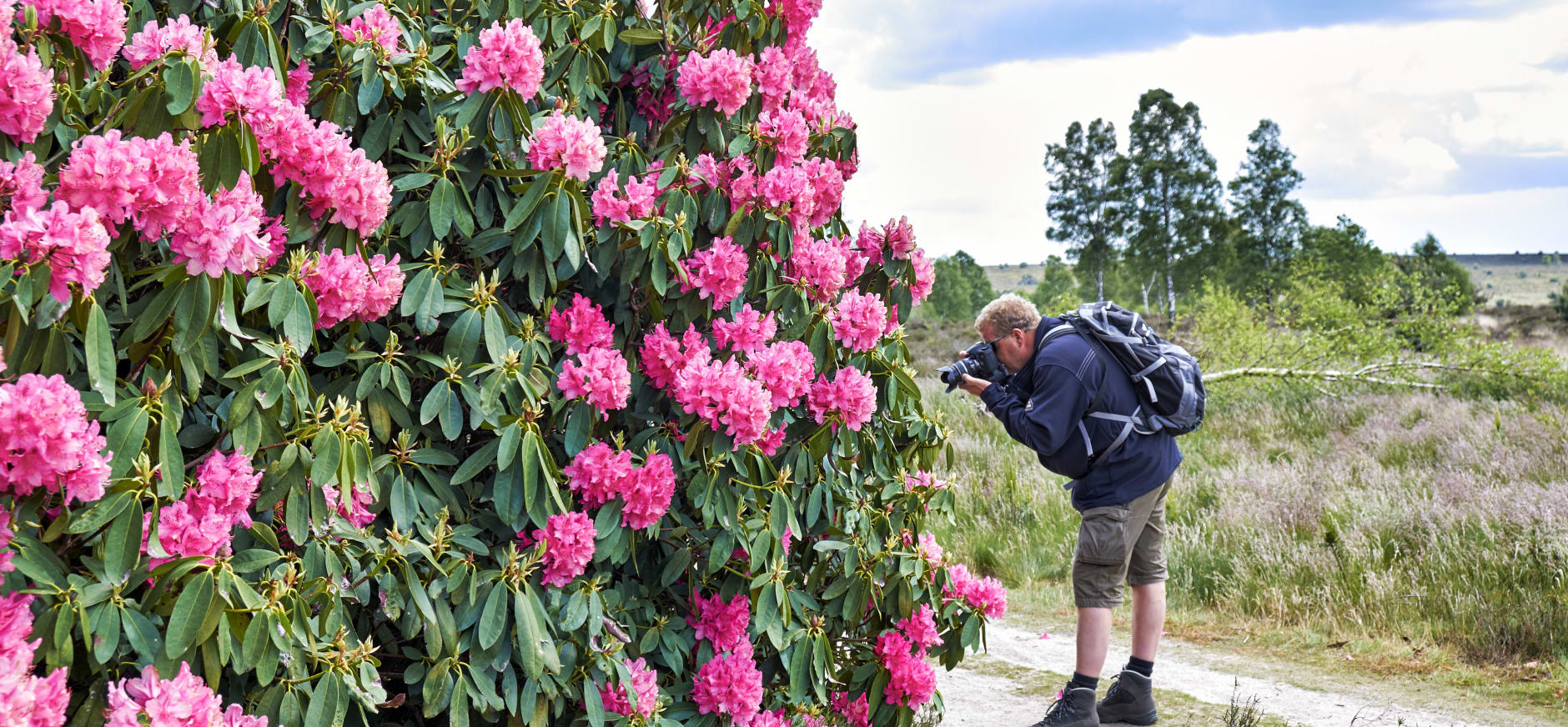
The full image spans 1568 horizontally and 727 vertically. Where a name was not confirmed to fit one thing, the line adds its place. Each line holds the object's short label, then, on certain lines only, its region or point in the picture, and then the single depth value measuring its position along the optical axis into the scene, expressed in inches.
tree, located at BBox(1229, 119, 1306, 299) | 1646.2
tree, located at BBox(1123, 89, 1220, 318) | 1646.2
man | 170.2
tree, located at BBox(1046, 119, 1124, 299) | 1831.9
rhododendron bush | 73.2
